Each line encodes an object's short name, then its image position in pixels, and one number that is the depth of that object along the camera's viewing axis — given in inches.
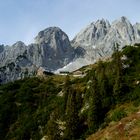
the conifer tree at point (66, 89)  1714.4
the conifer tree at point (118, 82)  1442.7
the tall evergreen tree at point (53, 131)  1336.1
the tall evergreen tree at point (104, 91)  1421.0
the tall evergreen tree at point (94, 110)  1303.4
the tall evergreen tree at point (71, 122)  1328.7
